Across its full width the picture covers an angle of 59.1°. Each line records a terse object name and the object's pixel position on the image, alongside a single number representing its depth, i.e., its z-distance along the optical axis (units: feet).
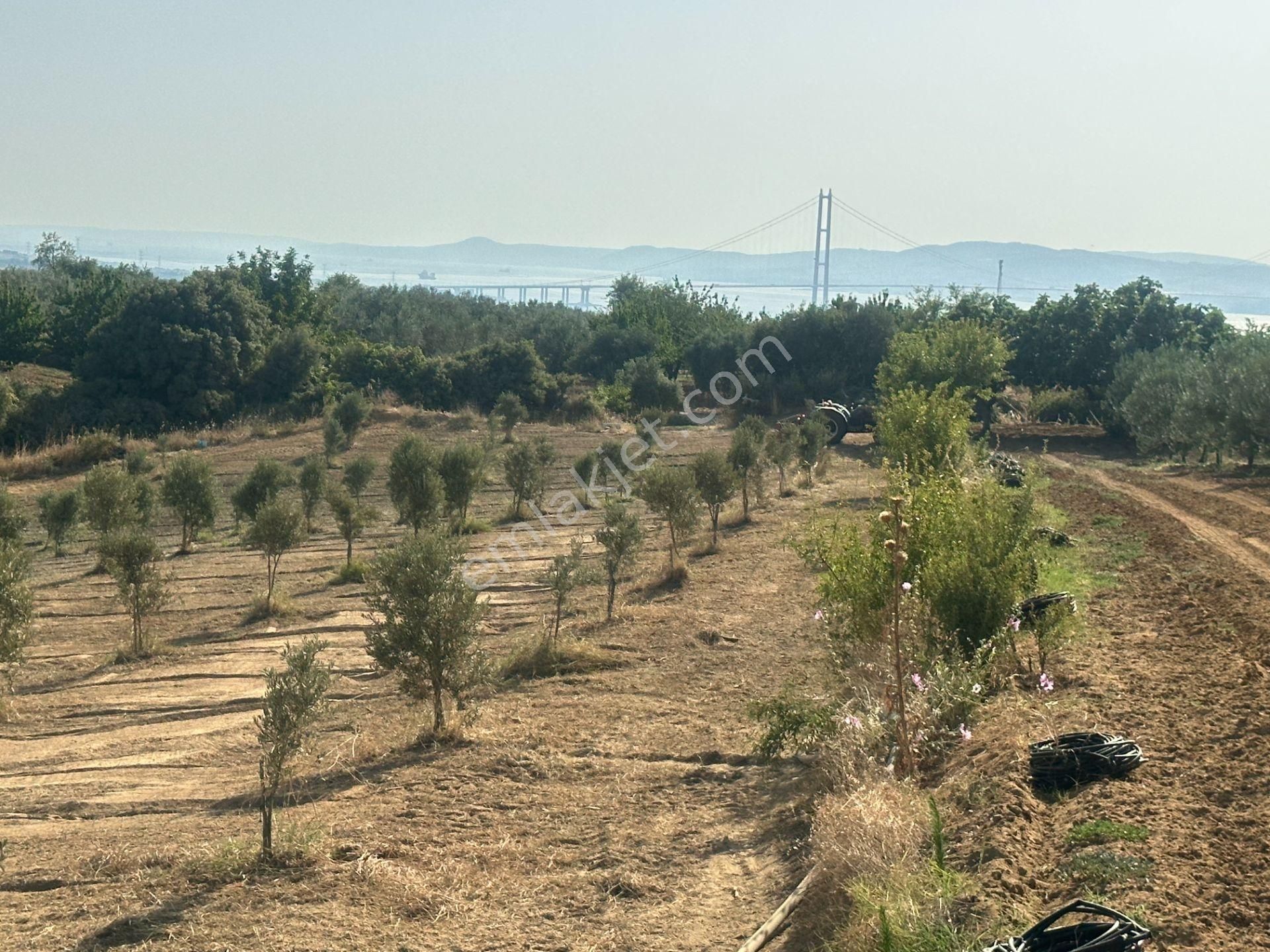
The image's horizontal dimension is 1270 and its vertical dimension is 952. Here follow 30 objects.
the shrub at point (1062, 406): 132.77
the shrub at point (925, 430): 58.44
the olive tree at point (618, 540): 50.03
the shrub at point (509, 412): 122.01
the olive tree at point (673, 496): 59.77
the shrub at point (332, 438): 103.71
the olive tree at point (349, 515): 60.75
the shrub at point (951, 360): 94.84
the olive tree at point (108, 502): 65.51
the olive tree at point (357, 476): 75.10
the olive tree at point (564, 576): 45.11
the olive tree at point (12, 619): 39.50
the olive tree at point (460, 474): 67.82
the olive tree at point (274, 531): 53.78
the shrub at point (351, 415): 113.19
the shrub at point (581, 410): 138.51
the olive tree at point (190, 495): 67.00
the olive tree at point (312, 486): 68.80
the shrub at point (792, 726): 29.99
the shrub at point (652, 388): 141.18
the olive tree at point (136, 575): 46.78
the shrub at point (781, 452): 83.20
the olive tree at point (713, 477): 63.21
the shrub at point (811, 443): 85.87
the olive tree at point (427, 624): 34.60
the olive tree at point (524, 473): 75.77
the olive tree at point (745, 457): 71.92
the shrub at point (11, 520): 58.74
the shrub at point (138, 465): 91.45
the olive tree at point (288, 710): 26.37
